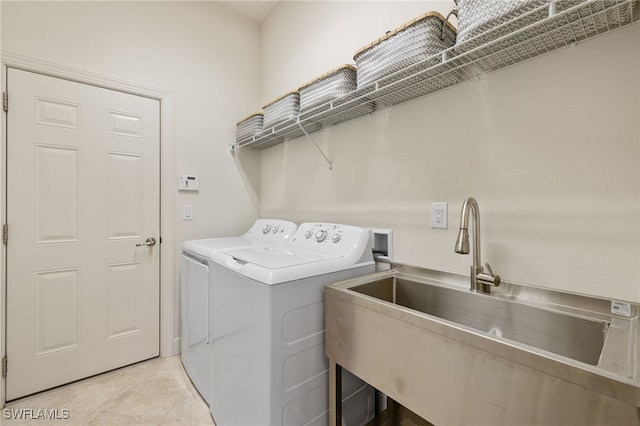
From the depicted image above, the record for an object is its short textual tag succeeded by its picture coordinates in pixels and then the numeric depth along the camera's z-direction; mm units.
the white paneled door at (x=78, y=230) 1753
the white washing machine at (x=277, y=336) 1126
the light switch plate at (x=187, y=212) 2325
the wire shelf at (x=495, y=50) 845
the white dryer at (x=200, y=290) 1687
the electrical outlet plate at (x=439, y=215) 1354
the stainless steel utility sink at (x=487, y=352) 621
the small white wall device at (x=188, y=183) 2303
